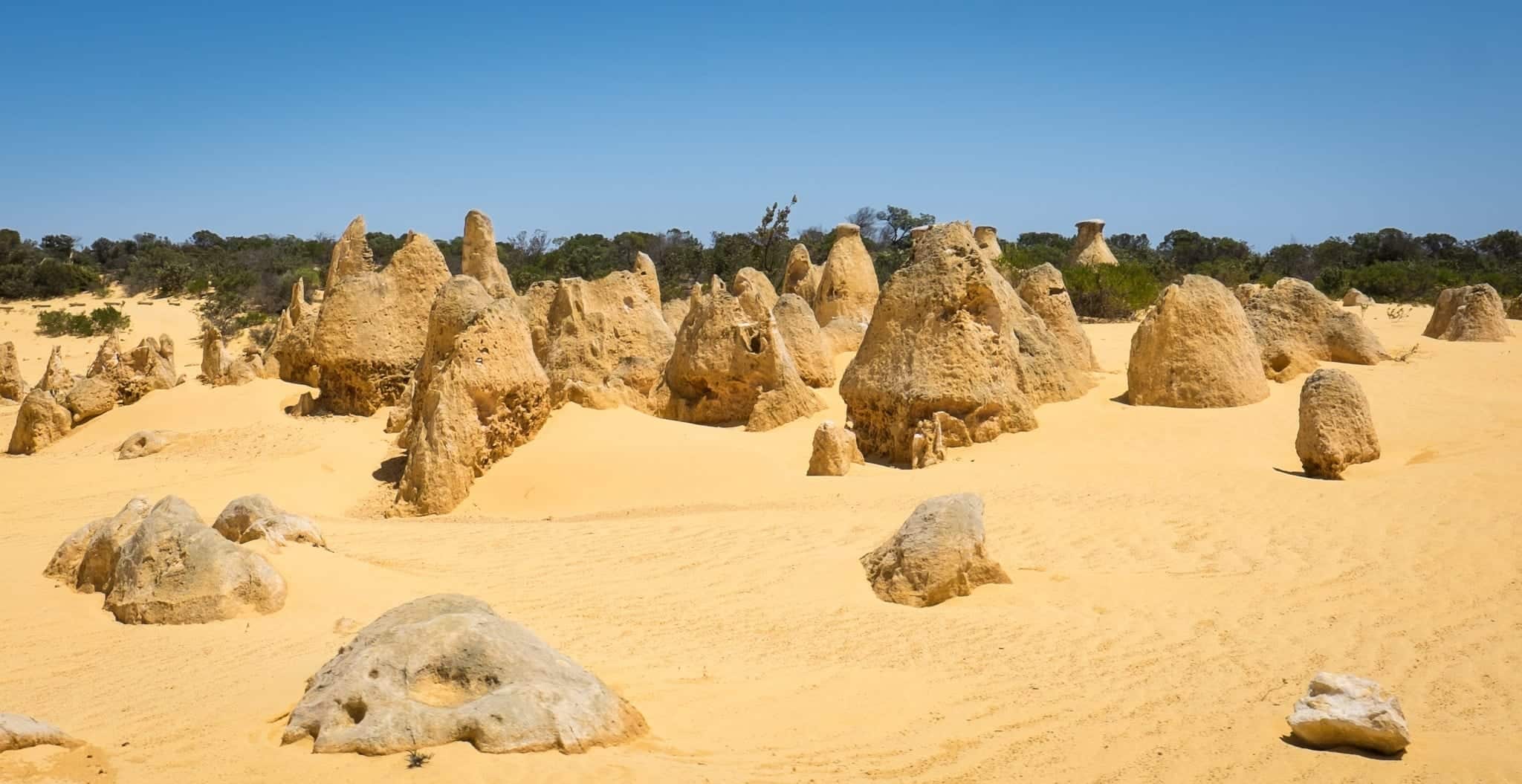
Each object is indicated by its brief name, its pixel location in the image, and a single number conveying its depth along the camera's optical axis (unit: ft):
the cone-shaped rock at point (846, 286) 67.46
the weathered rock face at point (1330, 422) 29.40
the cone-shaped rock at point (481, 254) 61.46
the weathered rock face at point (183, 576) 17.67
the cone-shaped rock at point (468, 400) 29.96
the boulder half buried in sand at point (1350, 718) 12.75
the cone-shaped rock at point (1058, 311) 50.60
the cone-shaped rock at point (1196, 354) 40.42
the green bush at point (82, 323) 81.10
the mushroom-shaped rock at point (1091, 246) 103.60
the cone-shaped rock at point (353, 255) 49.16
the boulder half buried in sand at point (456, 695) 11.74
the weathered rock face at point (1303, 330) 48.52
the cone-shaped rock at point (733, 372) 41.22
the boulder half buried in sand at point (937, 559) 19.58
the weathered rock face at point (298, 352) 47.21
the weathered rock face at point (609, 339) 45.47
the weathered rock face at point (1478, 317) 60.34
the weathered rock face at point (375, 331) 43.93
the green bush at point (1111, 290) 84.17
